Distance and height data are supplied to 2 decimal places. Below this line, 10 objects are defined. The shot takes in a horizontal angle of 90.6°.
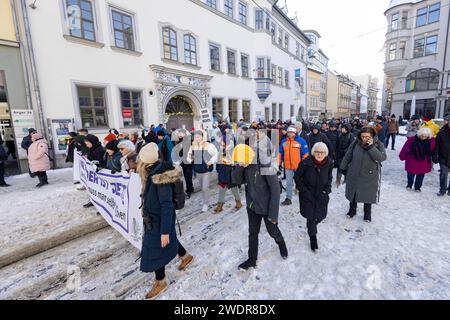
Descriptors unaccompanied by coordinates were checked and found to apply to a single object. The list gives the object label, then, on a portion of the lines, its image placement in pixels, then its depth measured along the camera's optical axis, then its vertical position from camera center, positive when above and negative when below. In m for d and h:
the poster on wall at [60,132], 9.06 -0.08
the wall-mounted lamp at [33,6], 8.16 +4.56
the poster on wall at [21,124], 8.38 +0.28
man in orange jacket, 5.22 -0.73
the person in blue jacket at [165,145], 6.80 -0.57
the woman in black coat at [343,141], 6.37 -0.62
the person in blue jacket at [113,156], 4.24 -0.55
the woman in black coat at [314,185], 3.33 -0.96
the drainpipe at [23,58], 8.11 +2.70
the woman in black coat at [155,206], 2.46 -0.88
